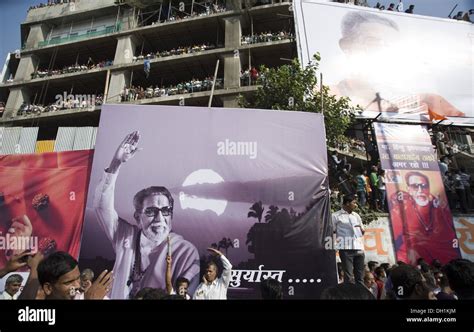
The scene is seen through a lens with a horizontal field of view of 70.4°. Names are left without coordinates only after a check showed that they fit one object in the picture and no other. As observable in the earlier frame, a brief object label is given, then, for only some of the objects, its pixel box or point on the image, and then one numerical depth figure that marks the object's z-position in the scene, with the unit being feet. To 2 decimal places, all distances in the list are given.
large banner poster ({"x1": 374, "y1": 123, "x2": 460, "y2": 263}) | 27.45
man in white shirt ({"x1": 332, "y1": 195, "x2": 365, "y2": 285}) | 13.82
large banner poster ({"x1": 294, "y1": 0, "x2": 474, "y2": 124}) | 40.93
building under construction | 55.01
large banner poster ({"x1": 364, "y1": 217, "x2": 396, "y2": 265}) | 28.32
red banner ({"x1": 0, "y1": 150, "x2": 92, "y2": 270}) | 12.79
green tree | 33.22
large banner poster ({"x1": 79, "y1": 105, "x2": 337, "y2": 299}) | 11.16
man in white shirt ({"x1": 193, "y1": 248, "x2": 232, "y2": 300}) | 10.62
